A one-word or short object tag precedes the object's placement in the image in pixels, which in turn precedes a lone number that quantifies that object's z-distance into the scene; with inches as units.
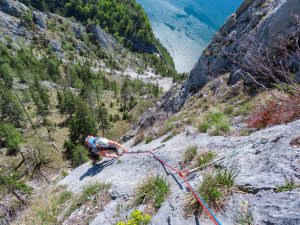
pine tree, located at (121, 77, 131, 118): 2630.4
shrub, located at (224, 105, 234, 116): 401.9
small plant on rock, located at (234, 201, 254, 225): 138.4
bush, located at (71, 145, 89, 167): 1405.4
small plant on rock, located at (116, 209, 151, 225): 130.6
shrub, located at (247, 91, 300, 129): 230.7
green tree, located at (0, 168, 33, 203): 876.0
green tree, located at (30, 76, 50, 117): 2060.4
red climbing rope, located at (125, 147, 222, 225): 135.4
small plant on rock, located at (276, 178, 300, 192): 141.8
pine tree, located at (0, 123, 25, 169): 1477.6
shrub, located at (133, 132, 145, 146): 559.9
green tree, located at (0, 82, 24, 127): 1920.5
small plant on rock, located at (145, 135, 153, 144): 489.5
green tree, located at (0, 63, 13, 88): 2514.6
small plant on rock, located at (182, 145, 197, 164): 267.1
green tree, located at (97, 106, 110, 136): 1978.3
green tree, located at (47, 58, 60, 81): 3584.2
